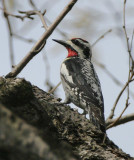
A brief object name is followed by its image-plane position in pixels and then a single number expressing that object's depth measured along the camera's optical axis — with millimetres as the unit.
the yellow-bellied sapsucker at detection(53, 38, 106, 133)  10091
